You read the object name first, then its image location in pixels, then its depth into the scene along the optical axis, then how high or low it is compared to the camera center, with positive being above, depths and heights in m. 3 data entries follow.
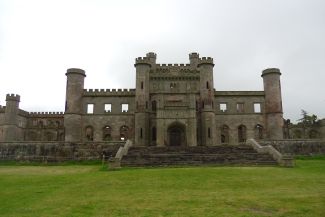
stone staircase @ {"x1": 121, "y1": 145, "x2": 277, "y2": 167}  24.77 -0.03
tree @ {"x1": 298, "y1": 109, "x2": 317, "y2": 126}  56.03 +6.43
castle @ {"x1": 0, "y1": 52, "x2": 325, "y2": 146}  43.28 +6.58
